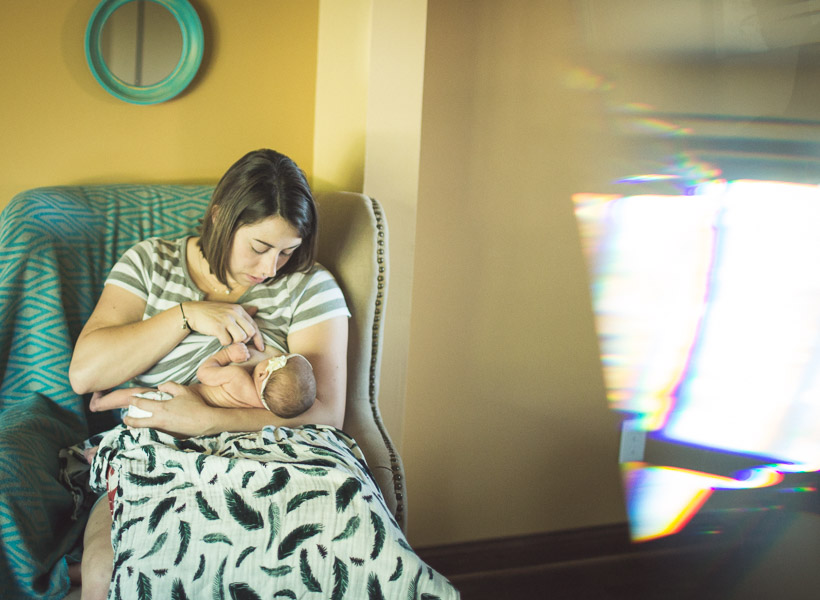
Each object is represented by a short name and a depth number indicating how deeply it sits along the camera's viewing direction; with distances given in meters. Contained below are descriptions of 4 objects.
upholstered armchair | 1.10
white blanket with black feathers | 0.96
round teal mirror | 1.65
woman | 1.29
